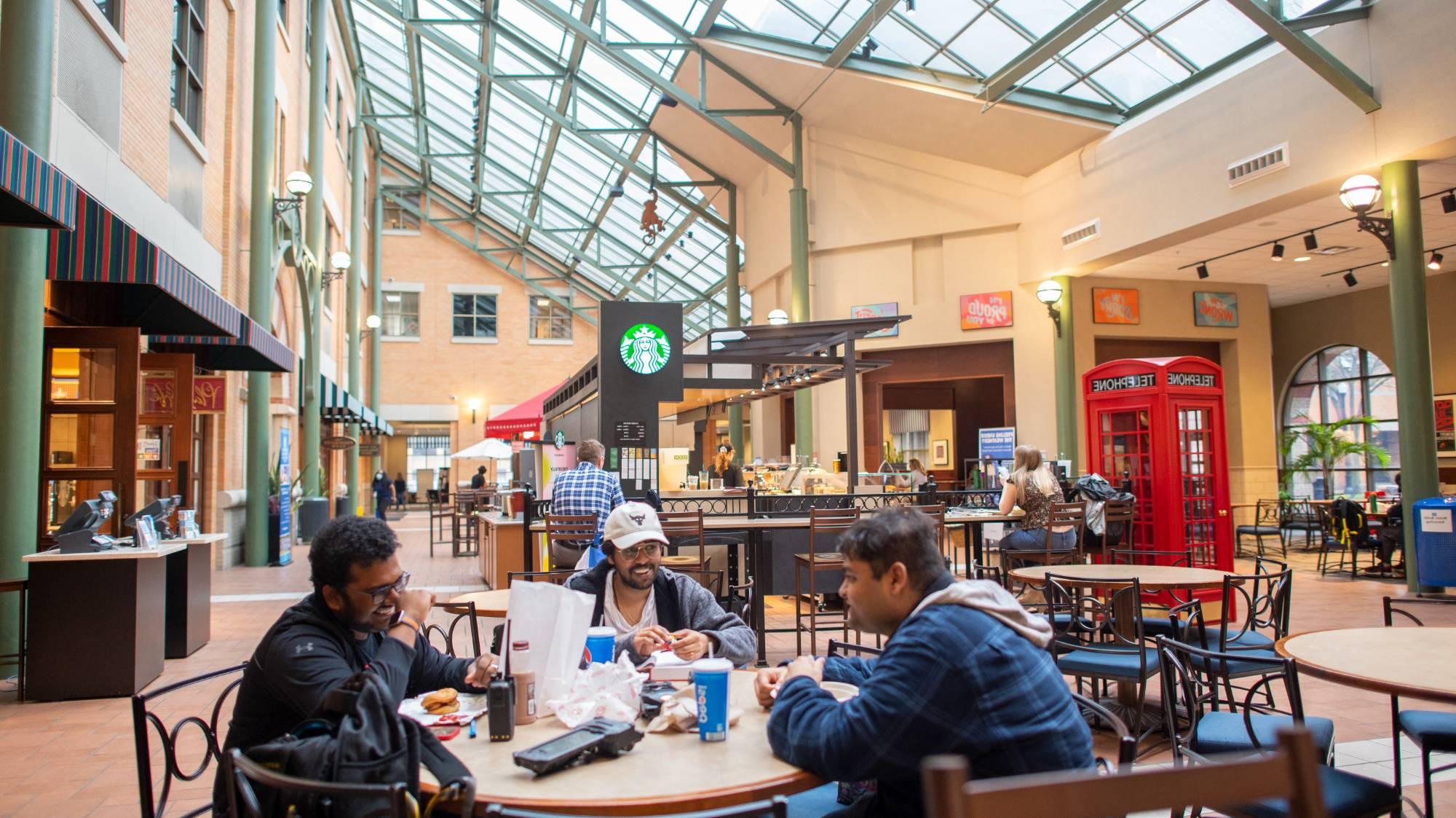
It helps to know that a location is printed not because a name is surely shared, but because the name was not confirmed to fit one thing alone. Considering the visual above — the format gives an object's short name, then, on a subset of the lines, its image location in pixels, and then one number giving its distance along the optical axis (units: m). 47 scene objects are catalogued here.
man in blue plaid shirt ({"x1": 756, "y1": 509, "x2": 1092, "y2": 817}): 1.79
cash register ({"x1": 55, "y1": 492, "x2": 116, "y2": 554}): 5.66
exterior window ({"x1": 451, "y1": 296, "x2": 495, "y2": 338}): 29.66
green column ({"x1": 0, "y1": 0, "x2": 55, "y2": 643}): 5.87
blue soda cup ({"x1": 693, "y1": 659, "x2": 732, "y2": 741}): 2.08
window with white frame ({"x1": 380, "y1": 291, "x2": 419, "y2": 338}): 29.12
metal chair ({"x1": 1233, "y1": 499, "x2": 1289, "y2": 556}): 12.60
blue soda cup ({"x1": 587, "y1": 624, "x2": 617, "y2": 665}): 2.62
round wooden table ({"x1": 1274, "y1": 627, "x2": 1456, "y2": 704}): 2.57
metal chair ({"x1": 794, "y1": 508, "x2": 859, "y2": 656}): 6.41
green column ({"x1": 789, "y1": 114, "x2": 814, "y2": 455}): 16.05
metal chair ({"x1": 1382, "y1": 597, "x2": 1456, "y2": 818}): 3.05
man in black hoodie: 2.09
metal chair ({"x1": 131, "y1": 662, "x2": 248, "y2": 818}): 2.22
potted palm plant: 15.56
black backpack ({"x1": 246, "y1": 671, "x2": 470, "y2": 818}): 1.65
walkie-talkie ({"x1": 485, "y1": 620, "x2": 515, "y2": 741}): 2.10
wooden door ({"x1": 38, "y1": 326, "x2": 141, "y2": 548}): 6.46
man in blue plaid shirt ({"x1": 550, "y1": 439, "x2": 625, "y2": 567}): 7.09
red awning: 18.42
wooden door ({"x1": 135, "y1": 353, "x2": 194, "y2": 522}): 7.57
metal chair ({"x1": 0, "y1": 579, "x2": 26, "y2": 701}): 5.61
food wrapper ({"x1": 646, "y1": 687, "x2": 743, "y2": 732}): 2.16
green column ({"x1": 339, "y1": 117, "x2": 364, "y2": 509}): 23.50
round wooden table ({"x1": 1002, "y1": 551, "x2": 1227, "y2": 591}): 4.73
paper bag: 2.29
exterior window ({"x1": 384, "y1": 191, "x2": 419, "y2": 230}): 29.48
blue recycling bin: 8.62
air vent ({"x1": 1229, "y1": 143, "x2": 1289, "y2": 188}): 9.99
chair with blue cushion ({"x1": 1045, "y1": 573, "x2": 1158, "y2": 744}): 4.16
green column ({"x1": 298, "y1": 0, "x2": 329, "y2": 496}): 15.55
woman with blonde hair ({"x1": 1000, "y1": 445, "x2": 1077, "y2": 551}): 7.32
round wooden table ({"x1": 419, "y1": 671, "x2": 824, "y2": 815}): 1.74
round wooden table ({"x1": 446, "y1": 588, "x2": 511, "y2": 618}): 4.23
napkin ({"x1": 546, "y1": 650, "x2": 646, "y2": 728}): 2.22
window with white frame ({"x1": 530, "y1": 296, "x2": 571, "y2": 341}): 30.45
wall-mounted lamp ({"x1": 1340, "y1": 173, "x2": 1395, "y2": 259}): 8.34
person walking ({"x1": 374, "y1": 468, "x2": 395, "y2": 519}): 23.23
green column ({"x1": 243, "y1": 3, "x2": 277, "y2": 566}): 12.68
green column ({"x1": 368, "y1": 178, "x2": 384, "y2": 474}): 27.44
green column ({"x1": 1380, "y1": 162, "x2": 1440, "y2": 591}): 8.81
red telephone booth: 8.55
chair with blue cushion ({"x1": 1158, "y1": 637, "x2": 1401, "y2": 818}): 2.56
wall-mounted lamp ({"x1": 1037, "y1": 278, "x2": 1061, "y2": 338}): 12.66
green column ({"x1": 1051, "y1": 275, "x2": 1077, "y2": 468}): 13.92
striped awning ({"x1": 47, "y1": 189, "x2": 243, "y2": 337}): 5.48
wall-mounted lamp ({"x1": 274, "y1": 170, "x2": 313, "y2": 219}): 12.23
